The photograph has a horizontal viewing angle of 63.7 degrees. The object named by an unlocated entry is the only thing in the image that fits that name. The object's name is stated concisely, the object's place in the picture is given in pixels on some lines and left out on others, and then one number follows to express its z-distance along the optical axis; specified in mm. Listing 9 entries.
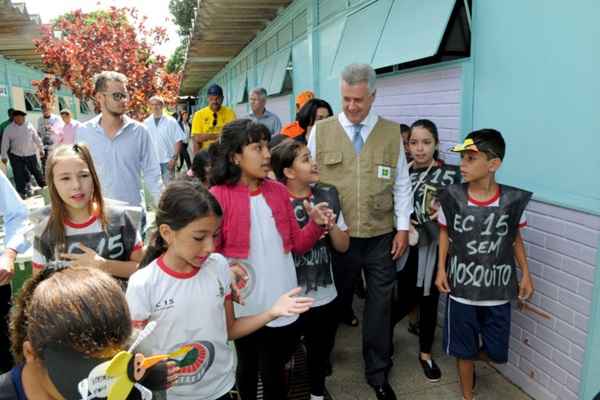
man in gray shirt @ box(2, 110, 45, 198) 10422
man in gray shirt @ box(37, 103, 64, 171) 11859
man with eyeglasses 3639
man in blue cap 6273
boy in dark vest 2602
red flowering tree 12203
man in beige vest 2912
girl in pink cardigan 2318
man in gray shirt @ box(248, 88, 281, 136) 5965
